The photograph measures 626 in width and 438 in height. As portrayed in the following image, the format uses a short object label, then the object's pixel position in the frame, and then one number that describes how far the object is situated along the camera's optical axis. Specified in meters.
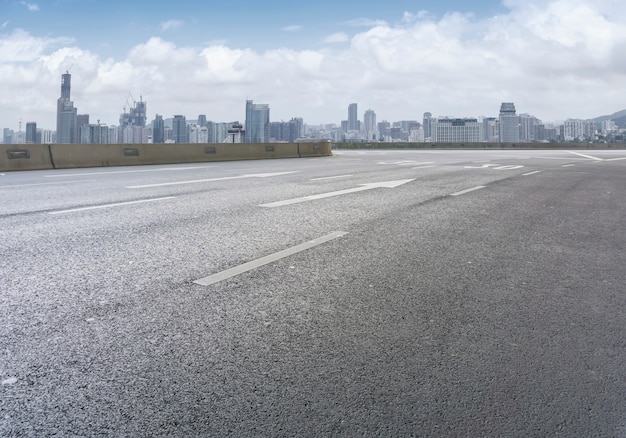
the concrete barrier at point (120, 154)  16.23
